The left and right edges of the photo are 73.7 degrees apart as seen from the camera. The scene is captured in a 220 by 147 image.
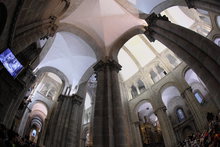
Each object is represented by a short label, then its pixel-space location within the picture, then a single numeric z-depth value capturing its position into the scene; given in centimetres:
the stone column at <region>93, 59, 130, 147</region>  561
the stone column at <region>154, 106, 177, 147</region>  1209
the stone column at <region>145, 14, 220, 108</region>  445
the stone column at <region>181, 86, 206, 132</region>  1116
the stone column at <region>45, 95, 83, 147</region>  908
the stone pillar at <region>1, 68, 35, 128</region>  760
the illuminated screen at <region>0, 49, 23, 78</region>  500
